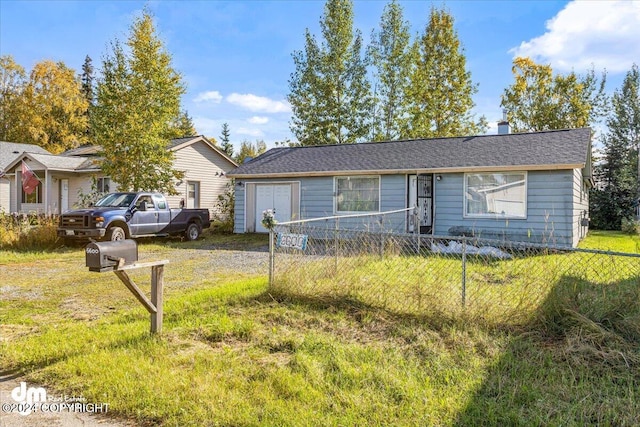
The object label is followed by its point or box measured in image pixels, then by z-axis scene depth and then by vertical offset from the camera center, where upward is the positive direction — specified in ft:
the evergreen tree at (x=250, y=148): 160.76 +23.06
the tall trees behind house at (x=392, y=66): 86.33 +28.43
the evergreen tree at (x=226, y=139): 151.94 +23.89
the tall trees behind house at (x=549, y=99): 88.33 +23.37
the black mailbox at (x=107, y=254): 12.12 -1.46
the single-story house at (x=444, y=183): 37.52 +2.42
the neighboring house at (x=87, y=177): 68.44 +4.73
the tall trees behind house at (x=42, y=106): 116.98 +27.30
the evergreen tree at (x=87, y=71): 172.76 +54.45
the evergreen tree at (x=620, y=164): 72.84 +8.32
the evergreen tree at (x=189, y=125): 136.20 +27.15
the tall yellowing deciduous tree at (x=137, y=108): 51.31 +11.91
